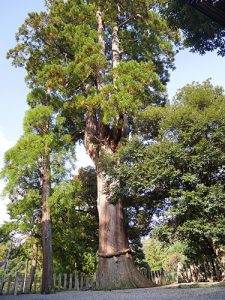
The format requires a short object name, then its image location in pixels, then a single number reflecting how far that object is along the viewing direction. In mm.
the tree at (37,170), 7379
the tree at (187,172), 6062
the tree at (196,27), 4625
